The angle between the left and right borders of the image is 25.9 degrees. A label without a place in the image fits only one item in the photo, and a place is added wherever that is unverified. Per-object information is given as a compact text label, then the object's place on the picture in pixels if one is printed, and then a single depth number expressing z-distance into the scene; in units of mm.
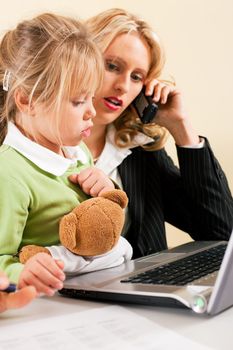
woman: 1227
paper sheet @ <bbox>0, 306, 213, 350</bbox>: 547
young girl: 792
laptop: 625
